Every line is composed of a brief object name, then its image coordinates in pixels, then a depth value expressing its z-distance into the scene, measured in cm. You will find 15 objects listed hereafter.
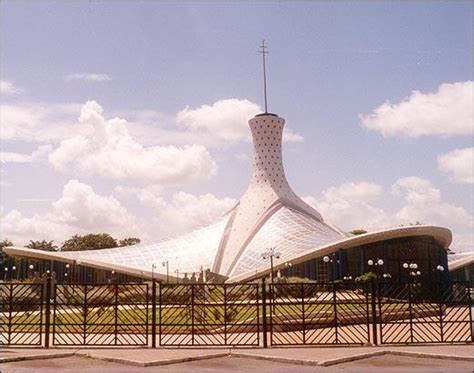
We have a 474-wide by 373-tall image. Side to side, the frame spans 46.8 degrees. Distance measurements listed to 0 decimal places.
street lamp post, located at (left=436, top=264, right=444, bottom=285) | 3877
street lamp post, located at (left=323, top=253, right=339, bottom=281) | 4444
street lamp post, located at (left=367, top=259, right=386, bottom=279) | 4444
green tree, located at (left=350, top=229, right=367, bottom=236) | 8681
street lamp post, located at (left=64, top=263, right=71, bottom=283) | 5226
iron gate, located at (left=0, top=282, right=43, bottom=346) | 1374
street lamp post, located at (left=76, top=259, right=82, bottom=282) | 5163
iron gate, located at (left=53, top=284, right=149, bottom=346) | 1369
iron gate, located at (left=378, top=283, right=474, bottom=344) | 1398
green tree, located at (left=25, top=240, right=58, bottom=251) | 8606
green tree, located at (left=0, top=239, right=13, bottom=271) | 7181
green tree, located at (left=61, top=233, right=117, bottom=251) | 8125
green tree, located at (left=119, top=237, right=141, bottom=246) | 8819
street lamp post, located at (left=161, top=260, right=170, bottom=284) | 4700
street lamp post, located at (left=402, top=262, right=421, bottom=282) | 4258
